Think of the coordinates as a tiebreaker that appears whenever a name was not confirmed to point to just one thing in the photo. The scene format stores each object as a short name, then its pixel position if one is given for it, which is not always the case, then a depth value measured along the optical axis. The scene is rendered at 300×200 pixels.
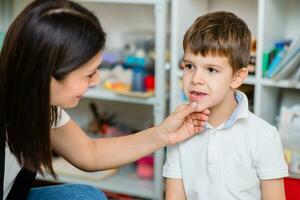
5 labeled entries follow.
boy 1.33
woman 1.14
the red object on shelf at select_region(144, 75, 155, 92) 2.20
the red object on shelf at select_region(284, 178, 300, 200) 1.66
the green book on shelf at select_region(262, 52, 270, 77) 1.92
